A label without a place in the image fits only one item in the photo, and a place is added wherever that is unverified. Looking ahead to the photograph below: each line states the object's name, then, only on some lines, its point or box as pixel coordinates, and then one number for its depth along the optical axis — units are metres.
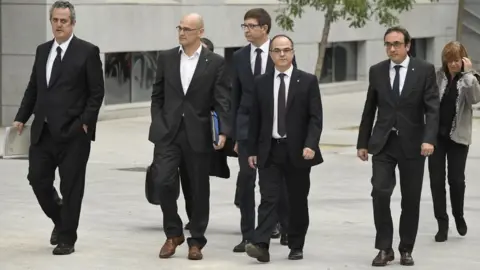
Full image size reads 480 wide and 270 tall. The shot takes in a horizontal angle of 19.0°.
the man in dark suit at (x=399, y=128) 10.85
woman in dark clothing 12.23
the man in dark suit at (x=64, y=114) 11.07
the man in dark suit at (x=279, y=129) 10.84
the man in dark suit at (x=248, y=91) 11.41
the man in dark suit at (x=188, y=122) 10.98
